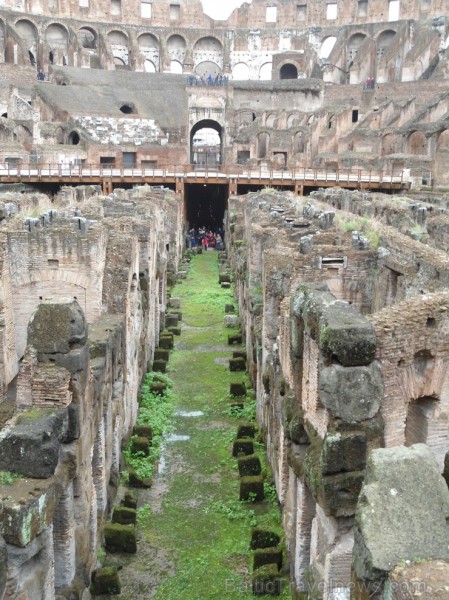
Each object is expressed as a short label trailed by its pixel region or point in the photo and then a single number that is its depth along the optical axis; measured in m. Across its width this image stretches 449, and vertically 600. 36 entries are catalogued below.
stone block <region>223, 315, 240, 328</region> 21.81
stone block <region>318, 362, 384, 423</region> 5.92
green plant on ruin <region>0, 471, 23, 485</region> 6.15
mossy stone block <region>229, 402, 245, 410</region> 14.78
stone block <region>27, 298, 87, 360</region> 7.28
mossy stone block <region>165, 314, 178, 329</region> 22.02
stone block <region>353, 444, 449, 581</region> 3.43
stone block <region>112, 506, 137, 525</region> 10.09
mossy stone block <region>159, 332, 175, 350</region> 19.34
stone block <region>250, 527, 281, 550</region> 9.42
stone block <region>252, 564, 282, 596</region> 8.45
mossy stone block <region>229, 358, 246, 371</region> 17.45
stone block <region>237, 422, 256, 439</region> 13.08
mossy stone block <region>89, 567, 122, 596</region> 8.48
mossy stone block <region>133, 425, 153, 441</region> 13.09
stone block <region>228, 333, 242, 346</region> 19.95
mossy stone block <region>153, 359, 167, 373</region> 17.36
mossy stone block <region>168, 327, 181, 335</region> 21.12
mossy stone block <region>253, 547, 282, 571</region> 8.84
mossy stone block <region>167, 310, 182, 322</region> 22.74
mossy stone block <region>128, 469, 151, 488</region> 11.35
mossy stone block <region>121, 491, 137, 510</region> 10.54
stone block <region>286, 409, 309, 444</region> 7.29
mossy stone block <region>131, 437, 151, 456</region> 12.52
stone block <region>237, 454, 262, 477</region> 11.55
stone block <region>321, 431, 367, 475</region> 5.98
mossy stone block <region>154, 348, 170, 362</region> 18.30
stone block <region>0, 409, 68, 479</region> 6.27
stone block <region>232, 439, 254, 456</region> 12.40
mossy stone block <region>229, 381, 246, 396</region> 15.58
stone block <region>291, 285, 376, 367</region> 5.90
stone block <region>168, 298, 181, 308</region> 24.47
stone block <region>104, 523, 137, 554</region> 9.49
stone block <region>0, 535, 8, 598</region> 4.53
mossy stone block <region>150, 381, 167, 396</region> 15.72
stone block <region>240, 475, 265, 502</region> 10.81
